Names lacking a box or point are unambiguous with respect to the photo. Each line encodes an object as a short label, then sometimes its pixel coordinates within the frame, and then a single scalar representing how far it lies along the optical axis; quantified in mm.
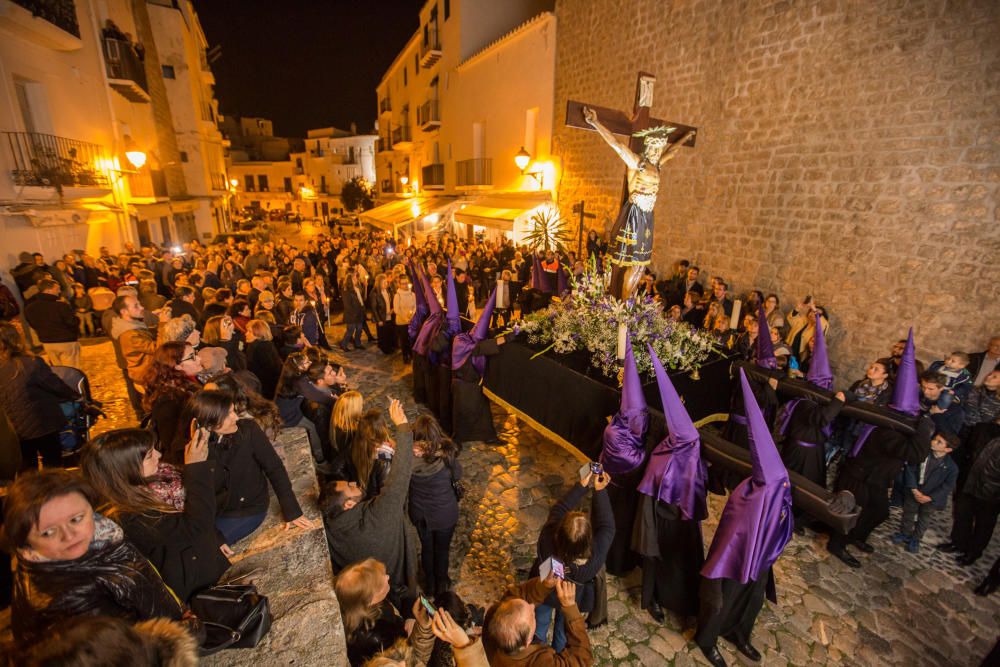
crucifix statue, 4840
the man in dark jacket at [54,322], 5953
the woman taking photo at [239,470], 2473
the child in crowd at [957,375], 4727
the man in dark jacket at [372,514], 2768
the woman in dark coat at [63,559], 1449
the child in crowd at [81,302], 8844
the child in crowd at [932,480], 4059
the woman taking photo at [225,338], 4816
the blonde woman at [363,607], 2217
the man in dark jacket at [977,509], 3814
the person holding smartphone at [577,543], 2678
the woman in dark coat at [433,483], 3275
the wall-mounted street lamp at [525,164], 14266
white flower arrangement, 4977
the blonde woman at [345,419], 3564
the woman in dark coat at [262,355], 5180
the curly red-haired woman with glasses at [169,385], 3109
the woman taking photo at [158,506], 1945
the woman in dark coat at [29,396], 3782
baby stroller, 4359
